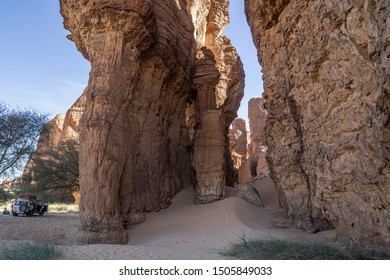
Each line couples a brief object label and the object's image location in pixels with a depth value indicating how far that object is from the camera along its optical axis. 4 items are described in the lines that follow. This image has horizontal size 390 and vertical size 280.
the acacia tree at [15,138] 18.64
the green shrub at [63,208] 27.85
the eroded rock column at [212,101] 15.59
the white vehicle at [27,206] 19.36
